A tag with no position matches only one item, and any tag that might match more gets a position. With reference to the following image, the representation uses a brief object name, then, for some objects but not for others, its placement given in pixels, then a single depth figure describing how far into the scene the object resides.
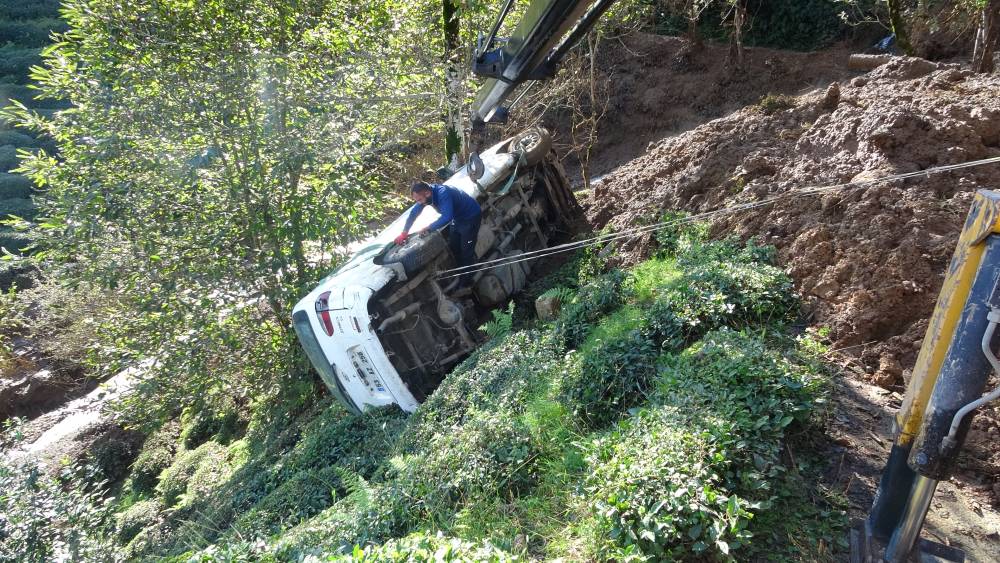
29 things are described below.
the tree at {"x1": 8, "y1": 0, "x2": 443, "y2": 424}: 7.84
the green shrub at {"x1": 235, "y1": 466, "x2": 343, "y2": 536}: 5.32
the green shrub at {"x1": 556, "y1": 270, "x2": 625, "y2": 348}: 5.77
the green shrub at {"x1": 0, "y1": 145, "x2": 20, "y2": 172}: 24.81
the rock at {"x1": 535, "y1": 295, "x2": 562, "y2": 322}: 6.66
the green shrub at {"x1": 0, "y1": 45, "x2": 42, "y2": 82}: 29.61
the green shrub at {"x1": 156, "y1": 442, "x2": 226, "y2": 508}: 9.54
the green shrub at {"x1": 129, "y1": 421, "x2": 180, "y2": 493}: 11.23
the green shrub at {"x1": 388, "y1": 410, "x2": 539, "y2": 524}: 4.02
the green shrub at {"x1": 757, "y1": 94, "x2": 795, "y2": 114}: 7.85
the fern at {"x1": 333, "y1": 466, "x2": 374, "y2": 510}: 4.31
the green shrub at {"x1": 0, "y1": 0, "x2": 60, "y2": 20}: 33.47
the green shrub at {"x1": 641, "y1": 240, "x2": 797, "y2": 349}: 4.76
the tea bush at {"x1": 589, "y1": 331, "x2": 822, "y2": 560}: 2.86
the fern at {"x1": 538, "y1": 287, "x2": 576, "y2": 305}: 6.54
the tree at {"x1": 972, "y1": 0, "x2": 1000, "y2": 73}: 7.16
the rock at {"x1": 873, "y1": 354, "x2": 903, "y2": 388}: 4.17
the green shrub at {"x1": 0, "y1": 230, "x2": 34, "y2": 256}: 21.95
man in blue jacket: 6.92
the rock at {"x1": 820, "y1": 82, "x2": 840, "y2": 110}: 7.02
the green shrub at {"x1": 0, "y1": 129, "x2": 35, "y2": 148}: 26.66
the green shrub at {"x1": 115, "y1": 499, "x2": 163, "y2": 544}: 8.13
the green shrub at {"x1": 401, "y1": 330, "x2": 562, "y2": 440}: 5.11
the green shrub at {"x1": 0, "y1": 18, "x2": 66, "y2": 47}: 32.19
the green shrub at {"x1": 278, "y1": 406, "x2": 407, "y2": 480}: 5.83
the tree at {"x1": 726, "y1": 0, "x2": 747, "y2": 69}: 13.61
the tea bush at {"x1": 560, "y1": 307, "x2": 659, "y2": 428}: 4.41
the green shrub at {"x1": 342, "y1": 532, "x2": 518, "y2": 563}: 2.84
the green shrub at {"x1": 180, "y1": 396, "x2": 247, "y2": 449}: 10.62
